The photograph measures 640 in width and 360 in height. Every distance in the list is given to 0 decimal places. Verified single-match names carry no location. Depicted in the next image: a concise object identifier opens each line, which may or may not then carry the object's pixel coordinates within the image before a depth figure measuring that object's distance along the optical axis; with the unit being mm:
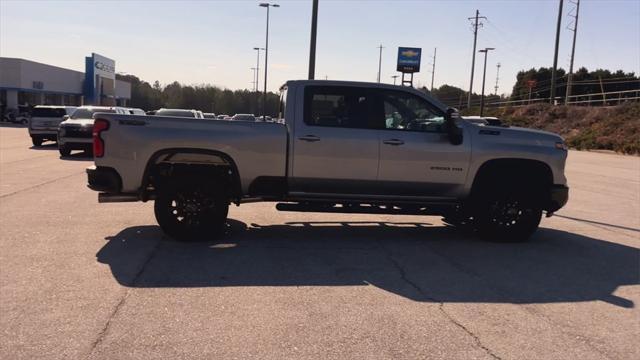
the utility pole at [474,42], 67875
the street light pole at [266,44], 48375
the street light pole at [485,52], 77831
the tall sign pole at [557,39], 48750
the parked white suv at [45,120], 23391
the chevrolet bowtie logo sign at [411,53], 54062
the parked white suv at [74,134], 18922
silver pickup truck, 7051
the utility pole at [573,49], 57138
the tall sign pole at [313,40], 15242
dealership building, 53812
